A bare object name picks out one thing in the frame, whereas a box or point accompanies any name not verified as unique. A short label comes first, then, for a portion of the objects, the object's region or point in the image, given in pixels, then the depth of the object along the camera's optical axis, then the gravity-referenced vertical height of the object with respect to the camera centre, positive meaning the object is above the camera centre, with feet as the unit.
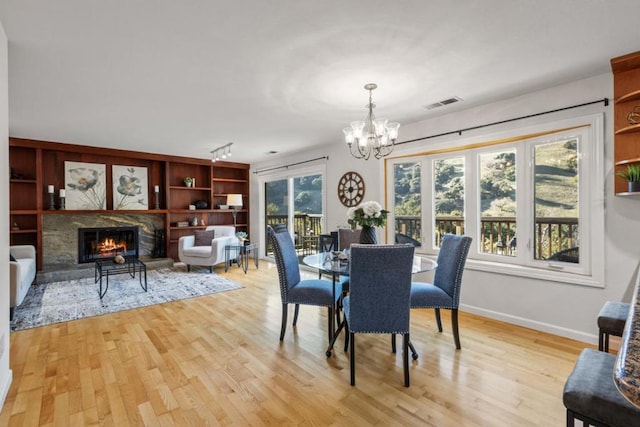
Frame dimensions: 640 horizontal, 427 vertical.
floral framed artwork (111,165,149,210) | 19.80 +1.73
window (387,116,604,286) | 9.11 +0.40
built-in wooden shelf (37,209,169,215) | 17.40 +0.20
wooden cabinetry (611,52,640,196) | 7.88 +2.51
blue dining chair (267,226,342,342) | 8.91 -2.23
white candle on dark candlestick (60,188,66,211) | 17.80 +0.96
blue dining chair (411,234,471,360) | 8.59 -2.22
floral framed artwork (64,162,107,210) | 18.30 +1.74
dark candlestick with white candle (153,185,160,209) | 21.06 +1.49
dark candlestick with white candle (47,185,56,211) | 17.47 +0.96
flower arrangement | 9.05 -0.08
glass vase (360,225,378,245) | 9.34 -0.71
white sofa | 10.43 -2.14
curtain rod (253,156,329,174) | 18.12 +3.16
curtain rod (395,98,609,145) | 8.68 +3.04
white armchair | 18.48 -2.23
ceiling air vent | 10.48 +3.78
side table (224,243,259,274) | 19.38 -2.57
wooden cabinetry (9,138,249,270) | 17.03 +1.95
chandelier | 8.98 +2.36
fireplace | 18.80 -1.75
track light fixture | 18.17 +3.89
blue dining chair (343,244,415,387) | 6.80 -1.76
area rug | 11.44 -3.59
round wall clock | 15.72 +1.21
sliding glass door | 19.69 +0.57
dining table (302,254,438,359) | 8.08 -1.46
